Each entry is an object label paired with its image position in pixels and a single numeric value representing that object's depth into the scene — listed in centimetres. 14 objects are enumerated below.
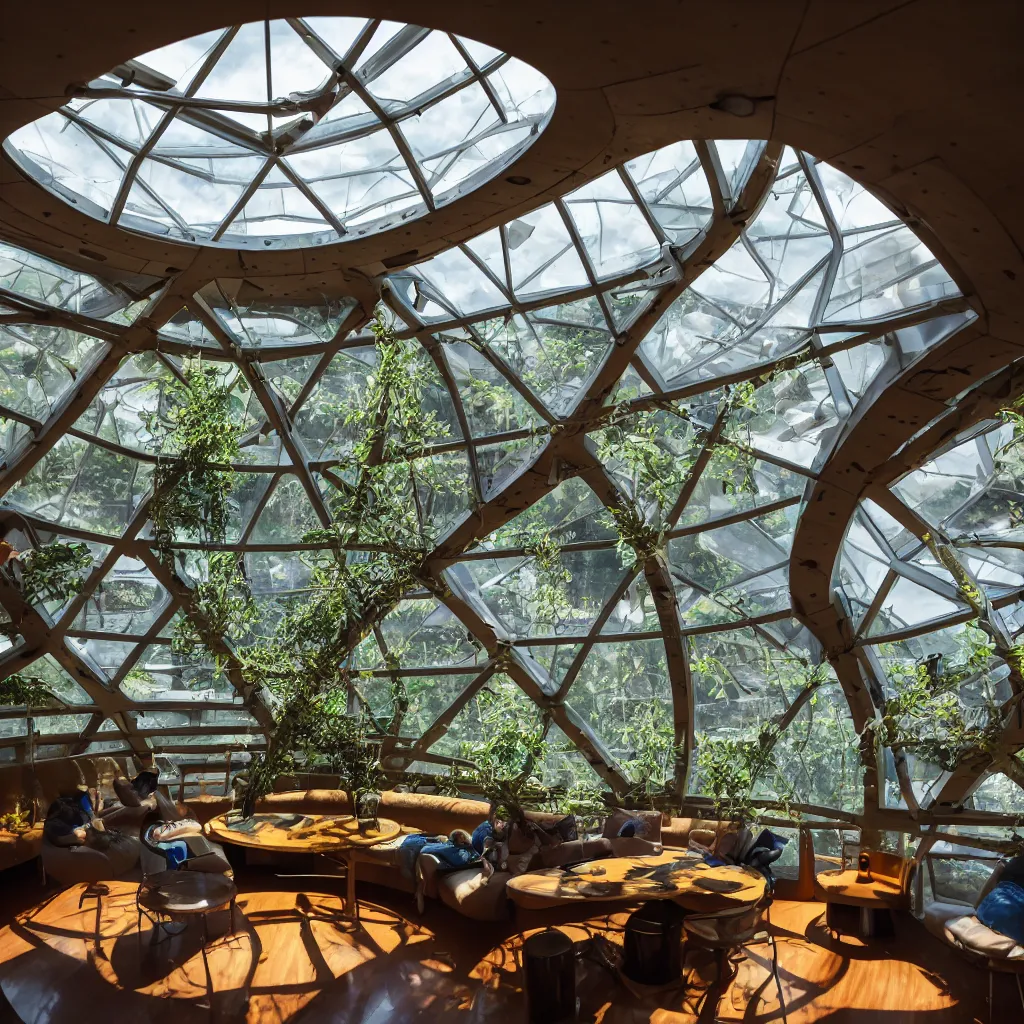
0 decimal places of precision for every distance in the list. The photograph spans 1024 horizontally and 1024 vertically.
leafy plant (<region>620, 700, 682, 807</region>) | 1244
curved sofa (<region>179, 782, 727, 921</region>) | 1061
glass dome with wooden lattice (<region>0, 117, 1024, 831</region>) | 816
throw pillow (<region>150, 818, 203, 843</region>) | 1102
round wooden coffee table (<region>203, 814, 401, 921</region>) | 1034
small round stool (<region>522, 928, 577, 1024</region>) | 794
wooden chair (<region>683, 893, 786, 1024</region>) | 806
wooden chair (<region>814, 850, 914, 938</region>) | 1048
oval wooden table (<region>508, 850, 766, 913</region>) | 827
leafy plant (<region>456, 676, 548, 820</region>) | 1119
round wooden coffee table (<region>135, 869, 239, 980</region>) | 854
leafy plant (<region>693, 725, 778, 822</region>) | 1146
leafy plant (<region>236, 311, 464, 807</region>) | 1090
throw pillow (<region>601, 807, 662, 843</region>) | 1153
